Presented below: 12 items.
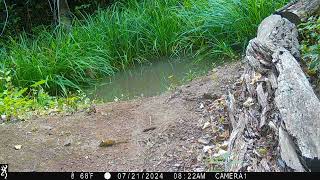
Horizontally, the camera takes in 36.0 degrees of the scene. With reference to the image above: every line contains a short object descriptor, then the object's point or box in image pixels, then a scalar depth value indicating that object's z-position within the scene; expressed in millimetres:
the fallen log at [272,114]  2656
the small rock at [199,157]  3293
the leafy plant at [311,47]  4059
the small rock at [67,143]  3890
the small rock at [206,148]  3402
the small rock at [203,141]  3572
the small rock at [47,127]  4227
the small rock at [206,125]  3834
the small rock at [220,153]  3222
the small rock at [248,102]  3577
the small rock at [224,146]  3351
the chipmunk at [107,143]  3863
